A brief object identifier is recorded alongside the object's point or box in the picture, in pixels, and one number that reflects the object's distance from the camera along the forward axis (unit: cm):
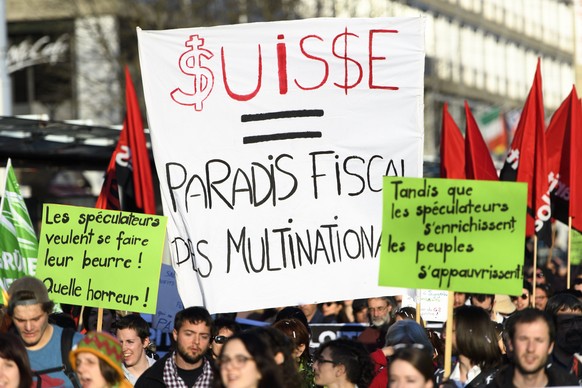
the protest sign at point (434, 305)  1533
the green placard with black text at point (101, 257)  1211
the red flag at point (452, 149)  1890
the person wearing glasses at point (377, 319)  1491
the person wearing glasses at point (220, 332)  1209
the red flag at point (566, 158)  1828
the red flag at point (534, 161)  1707
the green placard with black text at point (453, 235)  1029
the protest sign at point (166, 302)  1523
